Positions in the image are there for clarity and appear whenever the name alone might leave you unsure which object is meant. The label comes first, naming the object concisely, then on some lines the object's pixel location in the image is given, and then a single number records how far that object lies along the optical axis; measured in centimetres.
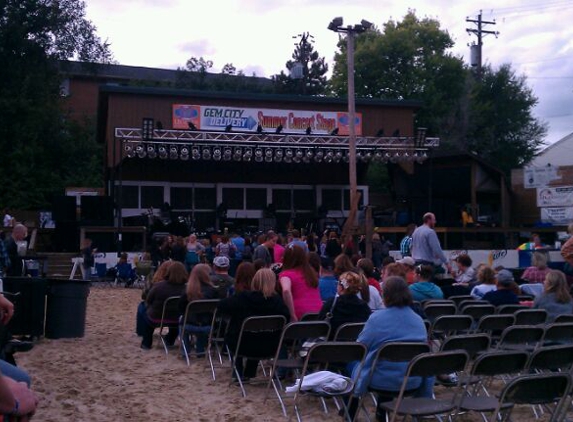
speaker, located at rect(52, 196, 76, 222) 2594
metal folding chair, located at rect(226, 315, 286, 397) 749
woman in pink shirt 865
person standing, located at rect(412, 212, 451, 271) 1192
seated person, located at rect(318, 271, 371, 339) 734
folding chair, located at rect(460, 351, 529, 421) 532
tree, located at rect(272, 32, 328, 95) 5697
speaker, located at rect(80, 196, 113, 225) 2556
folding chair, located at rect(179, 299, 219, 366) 887
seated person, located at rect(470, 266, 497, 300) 956
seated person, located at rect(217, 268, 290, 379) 764
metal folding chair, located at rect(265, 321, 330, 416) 705
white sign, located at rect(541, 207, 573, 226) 2716
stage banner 2802
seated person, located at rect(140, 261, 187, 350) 991
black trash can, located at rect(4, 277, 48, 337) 991
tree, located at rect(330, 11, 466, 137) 4625
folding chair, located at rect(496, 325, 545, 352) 686
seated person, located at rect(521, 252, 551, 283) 1084
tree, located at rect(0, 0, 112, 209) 3381
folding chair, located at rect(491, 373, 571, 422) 483
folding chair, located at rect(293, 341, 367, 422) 608
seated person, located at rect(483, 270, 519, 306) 892
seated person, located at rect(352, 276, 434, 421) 596
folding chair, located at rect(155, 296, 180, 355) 976
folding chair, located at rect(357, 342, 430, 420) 582
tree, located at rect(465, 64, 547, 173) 4606
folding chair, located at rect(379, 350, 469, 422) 539
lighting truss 2464
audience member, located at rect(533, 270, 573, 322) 808
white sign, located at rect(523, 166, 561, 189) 2792
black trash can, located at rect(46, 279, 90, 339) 1061
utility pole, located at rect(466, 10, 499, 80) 4753
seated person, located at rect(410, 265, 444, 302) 905
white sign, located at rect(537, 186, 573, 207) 2688
